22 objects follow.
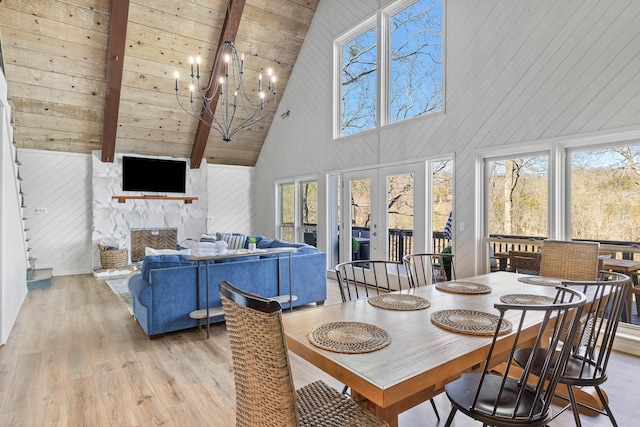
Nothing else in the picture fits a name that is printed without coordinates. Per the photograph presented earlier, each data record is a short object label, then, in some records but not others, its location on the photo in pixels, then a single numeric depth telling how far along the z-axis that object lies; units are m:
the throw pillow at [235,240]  6.38
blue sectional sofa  3.46
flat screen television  7.34
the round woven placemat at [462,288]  2.27
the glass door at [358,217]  5.76
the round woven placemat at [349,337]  1.40
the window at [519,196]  3.86
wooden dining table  1.19
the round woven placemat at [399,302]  1.94
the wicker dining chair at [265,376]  1.07
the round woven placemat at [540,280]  2.54
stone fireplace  7.09
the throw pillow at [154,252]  4.51
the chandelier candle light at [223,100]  6.35
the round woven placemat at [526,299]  2.02
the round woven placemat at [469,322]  1.55
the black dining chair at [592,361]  1.72
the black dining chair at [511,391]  1.32
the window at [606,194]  3.28
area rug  4.88
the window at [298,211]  7.16
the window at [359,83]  5.79
